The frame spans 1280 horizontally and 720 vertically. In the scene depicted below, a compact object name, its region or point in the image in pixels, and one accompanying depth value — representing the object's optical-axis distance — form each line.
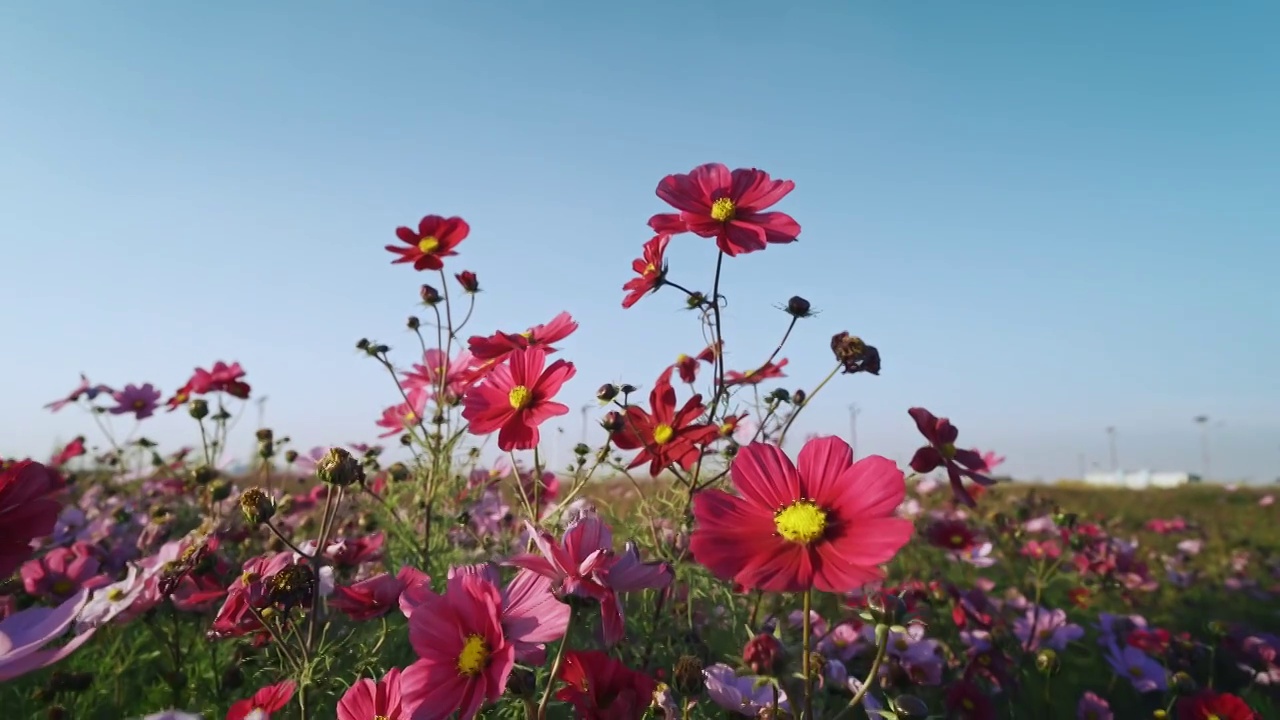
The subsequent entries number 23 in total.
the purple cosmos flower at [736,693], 0.31
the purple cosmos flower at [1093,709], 0.54
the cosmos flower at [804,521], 0.24
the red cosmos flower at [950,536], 0.77
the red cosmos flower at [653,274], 0.44
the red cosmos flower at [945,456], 0.37
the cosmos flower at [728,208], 0.41
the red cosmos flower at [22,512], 0.28
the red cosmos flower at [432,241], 0.57
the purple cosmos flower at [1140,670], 0.67
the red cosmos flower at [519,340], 0.42
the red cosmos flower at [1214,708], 0.49
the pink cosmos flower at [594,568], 0.25
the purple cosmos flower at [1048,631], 0.75
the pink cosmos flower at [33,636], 0.22
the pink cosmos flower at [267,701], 0.30
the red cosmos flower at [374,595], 0.33
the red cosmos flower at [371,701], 0.27
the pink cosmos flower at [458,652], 0.24
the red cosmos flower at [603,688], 0.27
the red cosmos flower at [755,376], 0.48
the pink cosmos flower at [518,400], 0.38
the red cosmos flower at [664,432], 0.41
